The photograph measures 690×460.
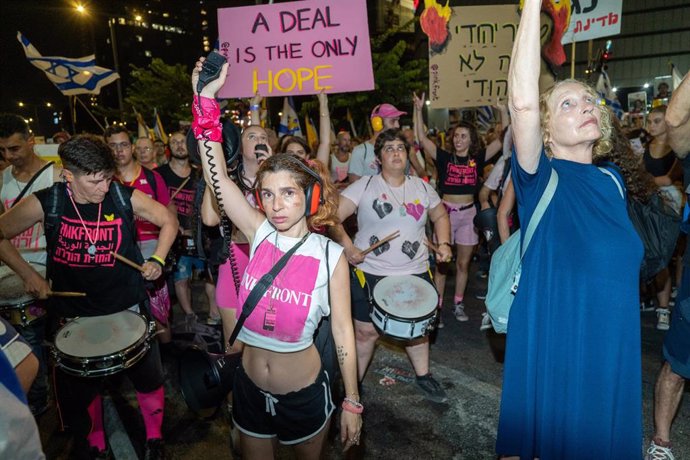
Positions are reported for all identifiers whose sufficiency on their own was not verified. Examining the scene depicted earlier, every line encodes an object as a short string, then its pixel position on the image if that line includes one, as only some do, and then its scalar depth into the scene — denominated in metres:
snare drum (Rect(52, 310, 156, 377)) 2.67
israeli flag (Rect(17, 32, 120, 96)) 8.66
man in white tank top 3.89
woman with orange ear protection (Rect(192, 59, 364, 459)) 2.21
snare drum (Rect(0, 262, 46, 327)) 3.35
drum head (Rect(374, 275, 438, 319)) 3.46
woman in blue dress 2.05
